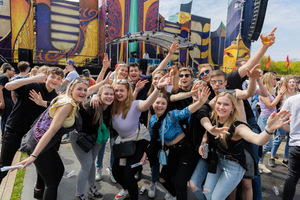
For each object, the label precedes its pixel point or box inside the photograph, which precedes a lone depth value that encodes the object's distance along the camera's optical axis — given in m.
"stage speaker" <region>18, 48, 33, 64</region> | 9.63
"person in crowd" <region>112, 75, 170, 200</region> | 2.50
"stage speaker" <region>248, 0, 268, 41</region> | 15.66
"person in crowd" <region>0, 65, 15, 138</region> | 3.85
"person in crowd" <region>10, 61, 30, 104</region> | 3.39
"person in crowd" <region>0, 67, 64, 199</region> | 2.41
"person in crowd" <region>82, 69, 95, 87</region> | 5.10
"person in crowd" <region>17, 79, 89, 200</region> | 1.87
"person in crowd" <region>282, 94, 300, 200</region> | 2.27
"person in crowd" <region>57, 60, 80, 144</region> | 4.57
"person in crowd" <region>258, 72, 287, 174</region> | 3.58
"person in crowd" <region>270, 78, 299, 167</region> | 3.94
